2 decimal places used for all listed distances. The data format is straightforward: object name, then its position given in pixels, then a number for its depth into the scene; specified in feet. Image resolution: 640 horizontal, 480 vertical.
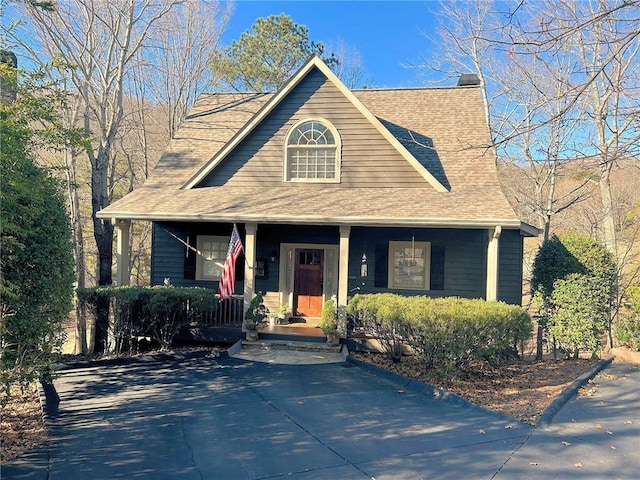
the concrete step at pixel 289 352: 29.48
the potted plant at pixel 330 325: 31.63
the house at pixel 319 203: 35.22
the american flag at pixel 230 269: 32.30
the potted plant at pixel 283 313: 37.58
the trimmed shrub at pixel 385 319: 25.68
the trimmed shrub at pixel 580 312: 29.37
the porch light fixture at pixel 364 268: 36.27
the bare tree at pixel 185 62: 65.41
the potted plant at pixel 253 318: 32.73
